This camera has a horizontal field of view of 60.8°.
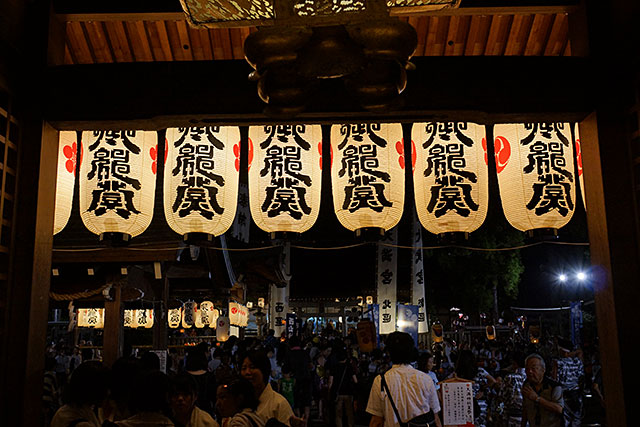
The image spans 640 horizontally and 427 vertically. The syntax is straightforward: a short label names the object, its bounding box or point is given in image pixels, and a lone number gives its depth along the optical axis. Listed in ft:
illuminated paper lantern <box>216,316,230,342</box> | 83.56
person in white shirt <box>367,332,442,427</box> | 19.66
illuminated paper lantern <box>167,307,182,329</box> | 77.51
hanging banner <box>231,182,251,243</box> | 60.85
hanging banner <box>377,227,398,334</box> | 63.98
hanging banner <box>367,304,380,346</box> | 87.83
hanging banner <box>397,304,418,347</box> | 61.36
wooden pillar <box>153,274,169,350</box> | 49.65
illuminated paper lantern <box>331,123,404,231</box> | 20.75
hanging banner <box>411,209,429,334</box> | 66.33
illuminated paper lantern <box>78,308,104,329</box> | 65.77
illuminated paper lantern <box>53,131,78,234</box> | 20.40
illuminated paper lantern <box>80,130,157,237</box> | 20.22
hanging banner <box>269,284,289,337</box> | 91.17
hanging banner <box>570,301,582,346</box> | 96.22
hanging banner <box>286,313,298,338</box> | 96.63
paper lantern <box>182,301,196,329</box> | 76.05
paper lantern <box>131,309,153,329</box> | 72.59
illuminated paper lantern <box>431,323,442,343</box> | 89.03
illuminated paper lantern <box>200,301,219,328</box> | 75.51
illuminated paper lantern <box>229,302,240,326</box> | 80.74
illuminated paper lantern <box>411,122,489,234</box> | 20.74
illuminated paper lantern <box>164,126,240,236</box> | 20.36
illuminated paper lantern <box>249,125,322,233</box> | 20.90
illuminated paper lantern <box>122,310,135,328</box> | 72.33
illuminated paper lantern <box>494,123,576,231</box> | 20.43
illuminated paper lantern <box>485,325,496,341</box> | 113.19
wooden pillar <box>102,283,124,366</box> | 41.14
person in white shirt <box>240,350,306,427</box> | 17.51
